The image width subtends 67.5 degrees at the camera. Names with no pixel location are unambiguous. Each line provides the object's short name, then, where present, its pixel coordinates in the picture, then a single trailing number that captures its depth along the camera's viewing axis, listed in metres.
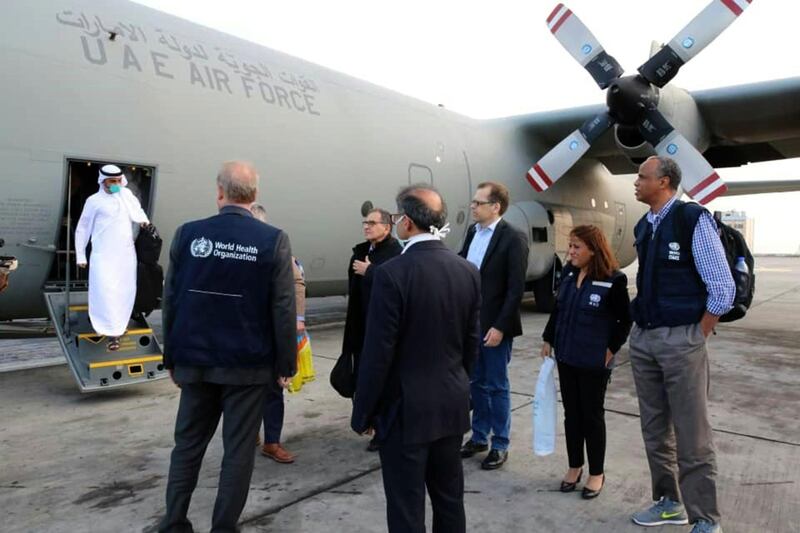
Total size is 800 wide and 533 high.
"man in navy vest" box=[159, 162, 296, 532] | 2.57
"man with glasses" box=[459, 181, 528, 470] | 3.72
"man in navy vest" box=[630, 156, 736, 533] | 2.75
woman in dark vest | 3.28
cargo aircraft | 5.04
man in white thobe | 5.01
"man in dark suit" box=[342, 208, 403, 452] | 3.29
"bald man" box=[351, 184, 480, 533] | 2.14
